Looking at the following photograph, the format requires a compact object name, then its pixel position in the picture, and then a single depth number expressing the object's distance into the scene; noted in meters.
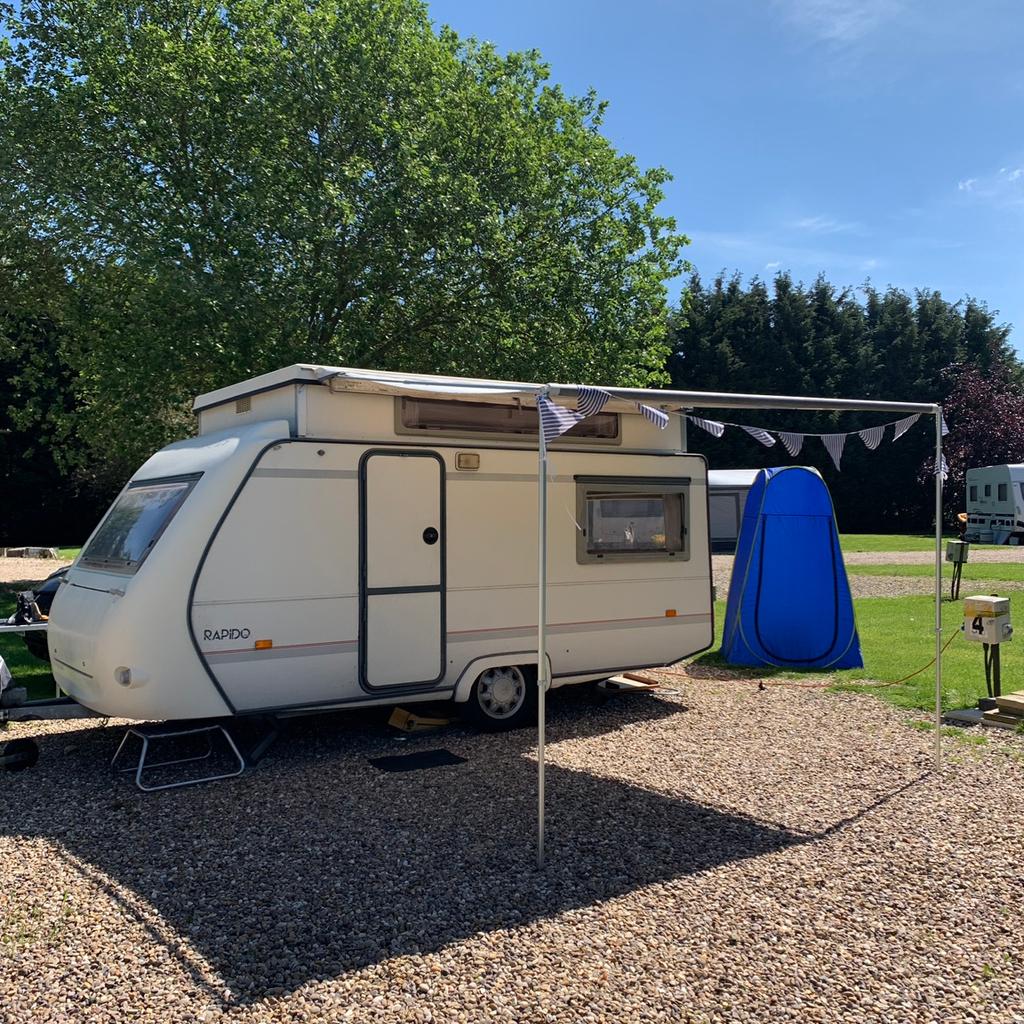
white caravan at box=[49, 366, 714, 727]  5.70
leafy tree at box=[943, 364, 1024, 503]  35.09
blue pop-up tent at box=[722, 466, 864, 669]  9.43
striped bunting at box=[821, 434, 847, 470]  6.39
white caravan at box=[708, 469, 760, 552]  22.52
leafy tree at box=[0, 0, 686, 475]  13.58
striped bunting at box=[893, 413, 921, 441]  6.36
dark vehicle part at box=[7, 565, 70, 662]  7.90
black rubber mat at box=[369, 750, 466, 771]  6.16
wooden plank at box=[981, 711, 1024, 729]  7.00
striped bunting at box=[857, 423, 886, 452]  6.31
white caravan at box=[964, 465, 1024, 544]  27.79
